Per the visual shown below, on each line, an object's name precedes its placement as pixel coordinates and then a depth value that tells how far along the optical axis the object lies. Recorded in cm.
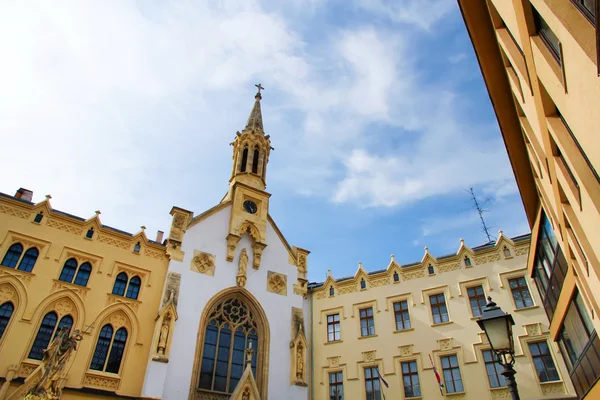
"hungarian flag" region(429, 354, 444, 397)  1767
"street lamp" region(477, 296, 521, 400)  688
